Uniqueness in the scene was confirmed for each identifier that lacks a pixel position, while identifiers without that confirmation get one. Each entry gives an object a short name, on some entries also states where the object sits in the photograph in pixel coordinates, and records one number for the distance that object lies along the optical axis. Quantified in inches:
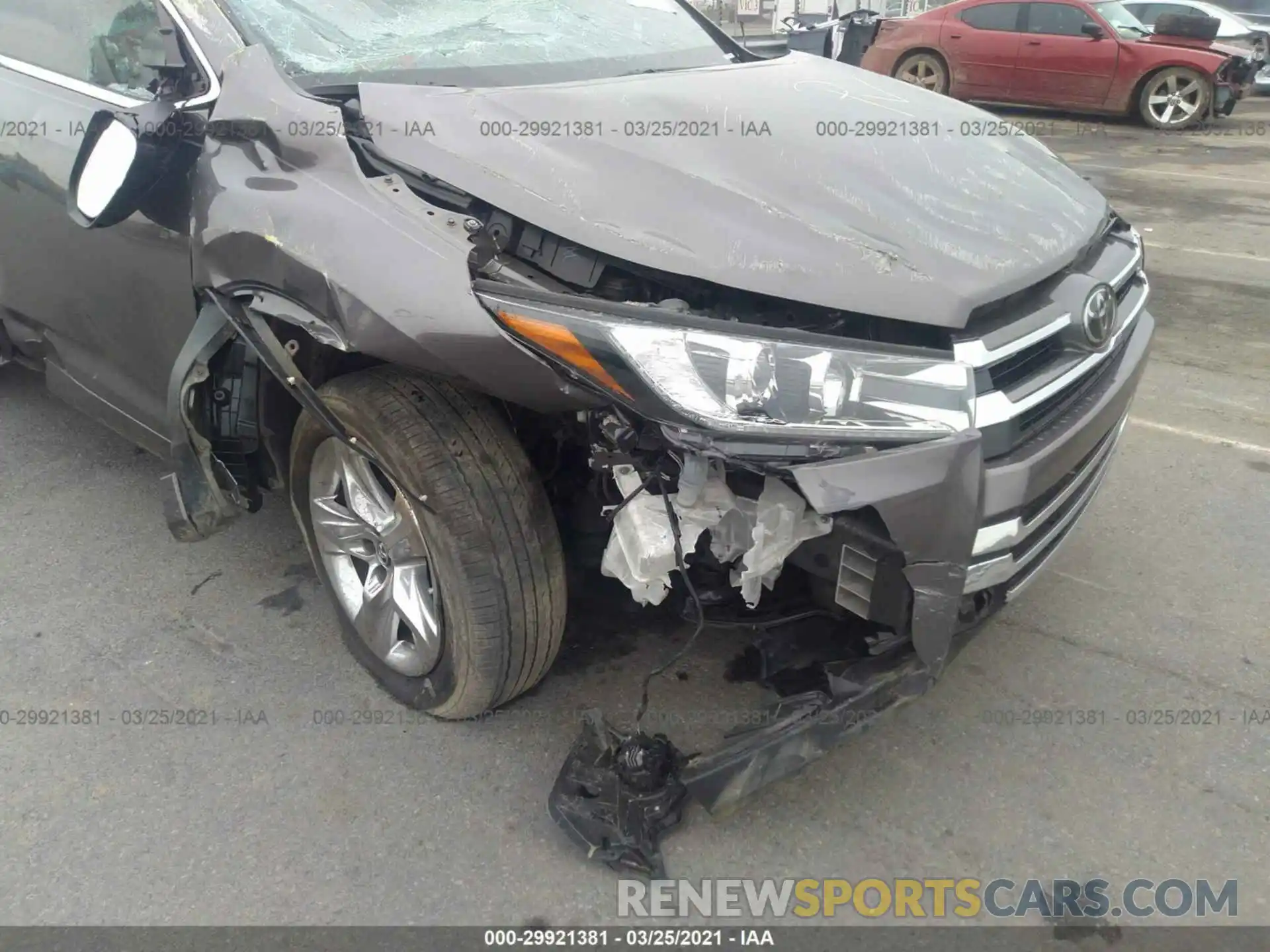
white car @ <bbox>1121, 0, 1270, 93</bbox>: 493.7
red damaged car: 461.1
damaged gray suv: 70.7
